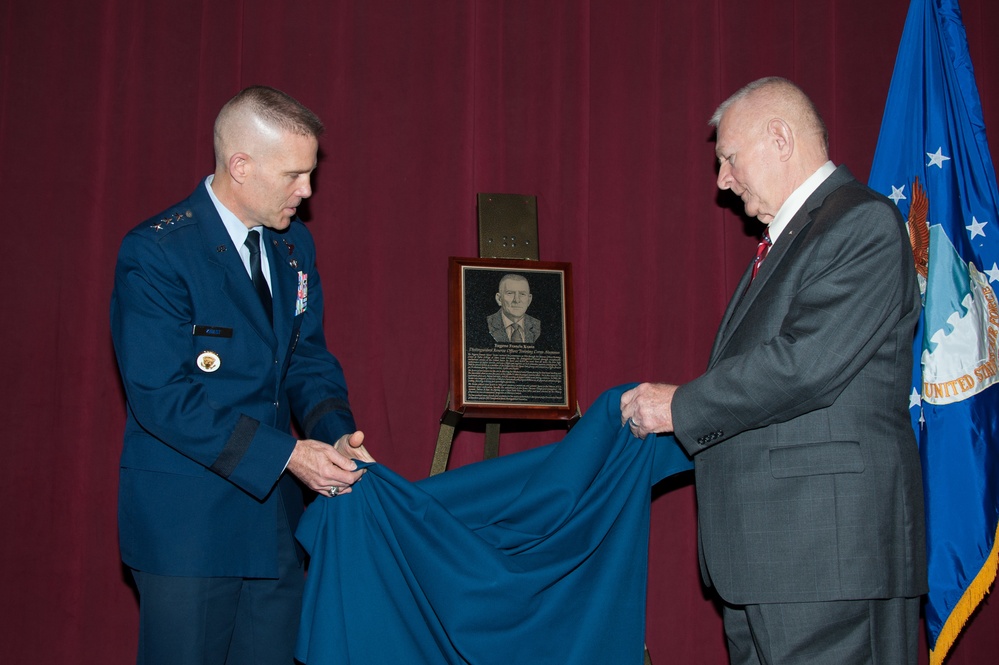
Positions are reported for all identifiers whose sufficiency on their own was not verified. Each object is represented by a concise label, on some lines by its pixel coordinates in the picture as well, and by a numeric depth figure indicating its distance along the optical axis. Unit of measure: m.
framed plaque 3.10
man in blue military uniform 2.25
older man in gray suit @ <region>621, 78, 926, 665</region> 2.15
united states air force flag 3.14
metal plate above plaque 3.27
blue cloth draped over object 2.28
